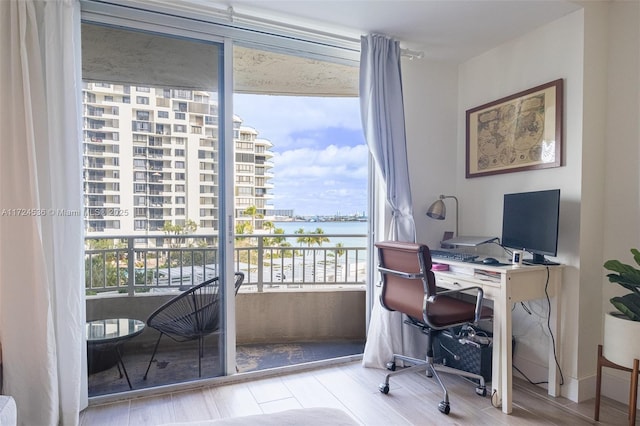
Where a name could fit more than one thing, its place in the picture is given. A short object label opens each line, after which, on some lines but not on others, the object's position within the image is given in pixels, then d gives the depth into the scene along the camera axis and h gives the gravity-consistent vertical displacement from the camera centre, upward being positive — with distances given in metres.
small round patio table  2.19 -0.81
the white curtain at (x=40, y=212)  1.80 -0.06
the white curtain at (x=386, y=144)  2.62 +0.42
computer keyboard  2.43 -0.37
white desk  2.10 -0.56
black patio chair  2.37 -0.76
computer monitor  2.14 -0.13
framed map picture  2.38 +0.50
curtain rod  2.25 +1.15
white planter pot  1.80 -0.70
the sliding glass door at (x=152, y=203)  2.18 -0.01
